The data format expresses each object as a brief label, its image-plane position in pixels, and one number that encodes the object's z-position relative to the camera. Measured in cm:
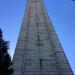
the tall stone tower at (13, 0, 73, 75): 1396
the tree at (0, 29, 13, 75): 534
